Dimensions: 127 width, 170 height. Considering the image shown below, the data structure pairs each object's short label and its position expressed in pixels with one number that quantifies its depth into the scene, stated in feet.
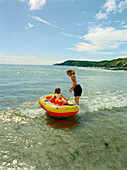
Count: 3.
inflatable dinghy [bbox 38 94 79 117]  21.42
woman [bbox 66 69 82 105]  22.79
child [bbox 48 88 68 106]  23.41
